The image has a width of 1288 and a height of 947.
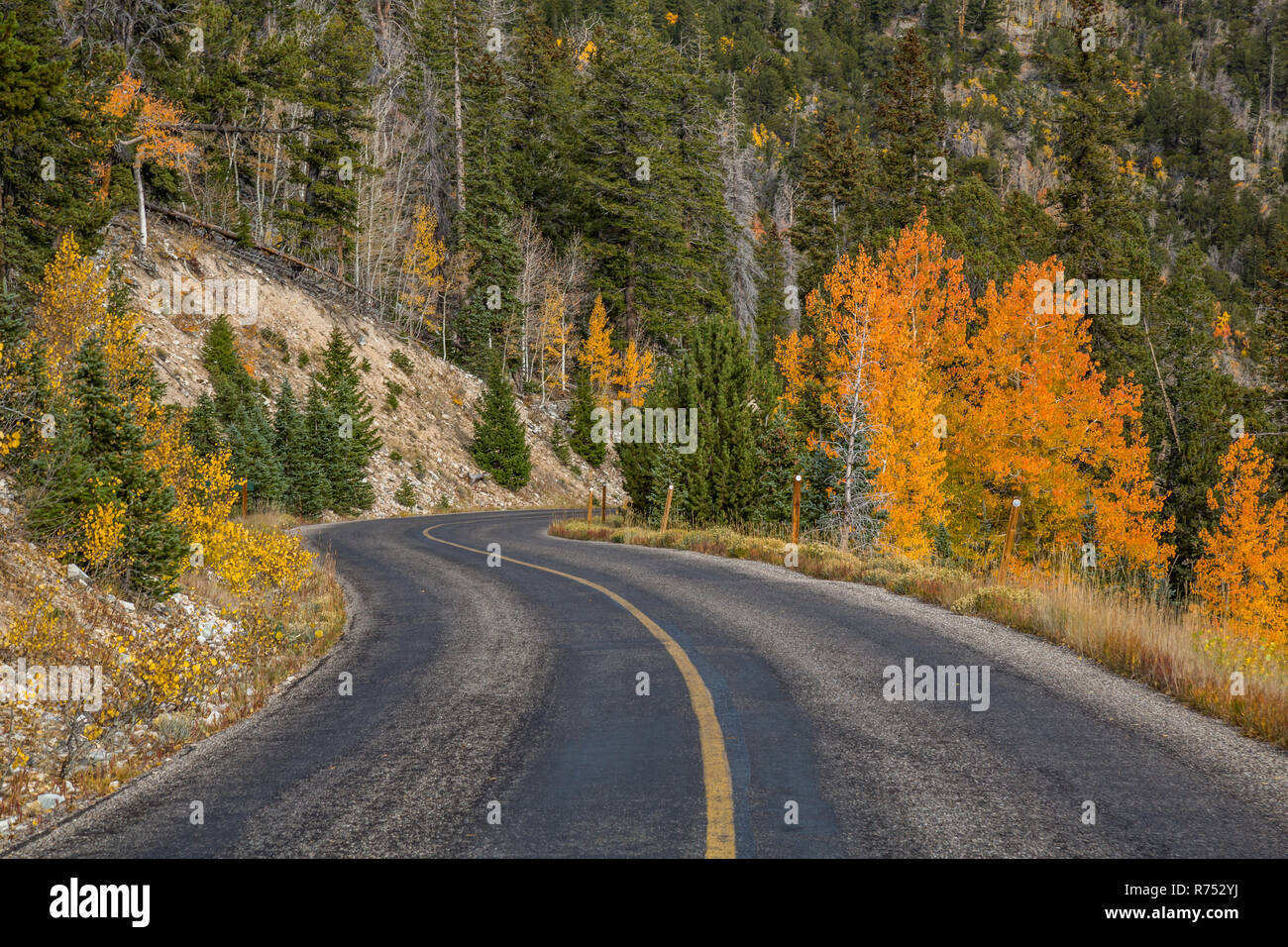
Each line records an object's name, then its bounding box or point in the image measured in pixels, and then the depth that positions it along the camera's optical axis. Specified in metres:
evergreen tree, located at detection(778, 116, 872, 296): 50.25
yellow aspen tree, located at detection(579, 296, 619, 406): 52.81
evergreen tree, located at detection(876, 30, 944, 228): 49.47
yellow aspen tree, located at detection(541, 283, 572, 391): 53.72
